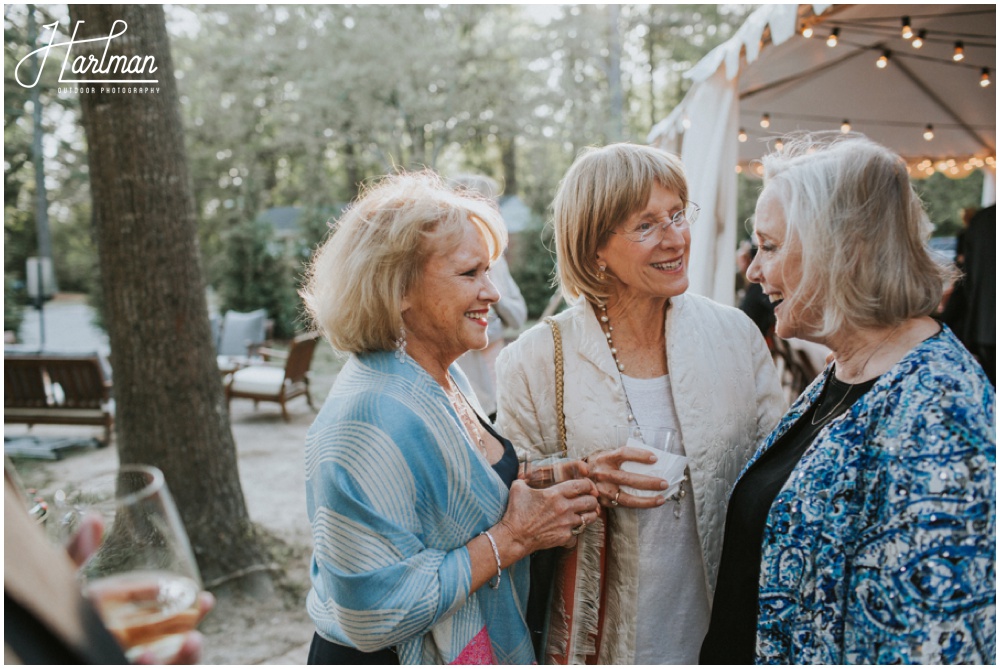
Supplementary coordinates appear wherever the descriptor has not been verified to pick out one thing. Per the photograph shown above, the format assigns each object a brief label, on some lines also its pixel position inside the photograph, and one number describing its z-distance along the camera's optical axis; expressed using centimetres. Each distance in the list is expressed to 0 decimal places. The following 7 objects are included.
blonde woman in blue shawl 138
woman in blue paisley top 115
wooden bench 718
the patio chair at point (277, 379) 844
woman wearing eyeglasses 182
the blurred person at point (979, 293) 477
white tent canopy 380
